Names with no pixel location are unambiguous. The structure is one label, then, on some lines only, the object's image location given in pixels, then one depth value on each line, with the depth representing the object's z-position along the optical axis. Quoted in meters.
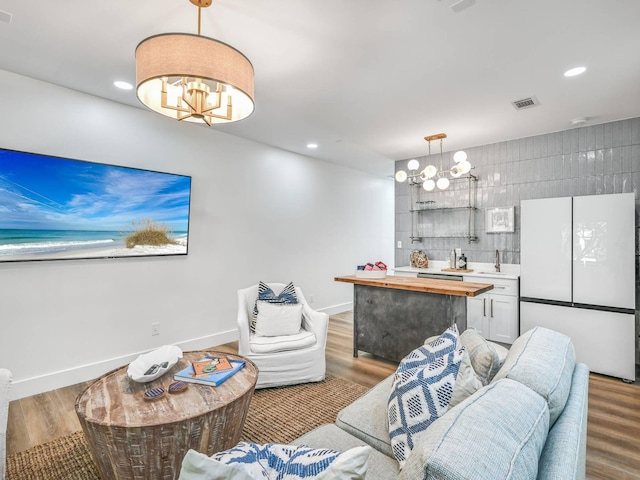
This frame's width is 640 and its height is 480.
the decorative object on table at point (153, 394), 1.74
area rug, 1.92
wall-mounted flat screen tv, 2.73
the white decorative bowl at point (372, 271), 3.61
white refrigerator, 3.25
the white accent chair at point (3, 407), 1.47
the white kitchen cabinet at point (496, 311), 4.00
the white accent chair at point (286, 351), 2.88
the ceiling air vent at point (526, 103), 3.20
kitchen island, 3.08
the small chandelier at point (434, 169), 3.46
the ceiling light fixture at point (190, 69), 1.57
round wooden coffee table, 1.51
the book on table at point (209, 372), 1.95
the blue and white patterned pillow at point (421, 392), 1.21
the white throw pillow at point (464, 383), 1.26
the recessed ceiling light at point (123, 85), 2.90
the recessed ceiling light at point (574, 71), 2.64
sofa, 0.74
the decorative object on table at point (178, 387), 1.83
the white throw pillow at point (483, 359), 1.47
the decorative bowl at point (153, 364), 1.95
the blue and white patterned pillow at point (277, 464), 0.69
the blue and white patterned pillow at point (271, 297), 3.21
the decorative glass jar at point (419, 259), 5.15
